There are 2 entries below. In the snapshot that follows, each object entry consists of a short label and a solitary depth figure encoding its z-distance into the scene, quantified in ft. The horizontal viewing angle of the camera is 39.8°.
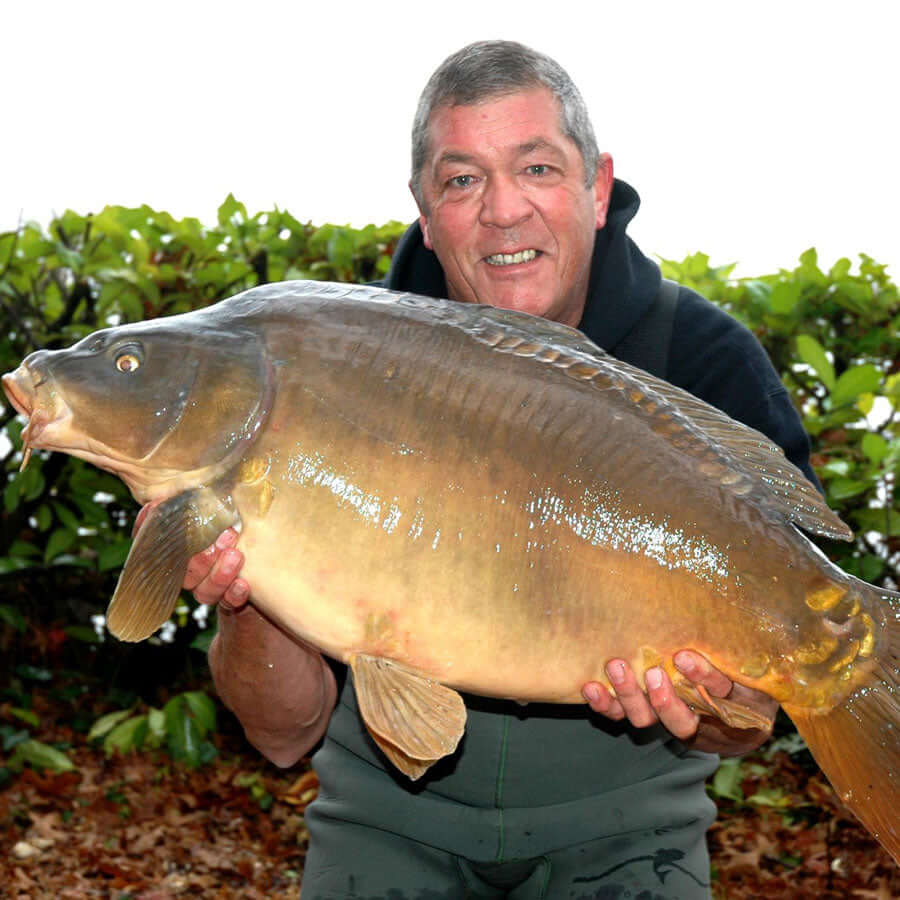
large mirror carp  6.27
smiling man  7.77
